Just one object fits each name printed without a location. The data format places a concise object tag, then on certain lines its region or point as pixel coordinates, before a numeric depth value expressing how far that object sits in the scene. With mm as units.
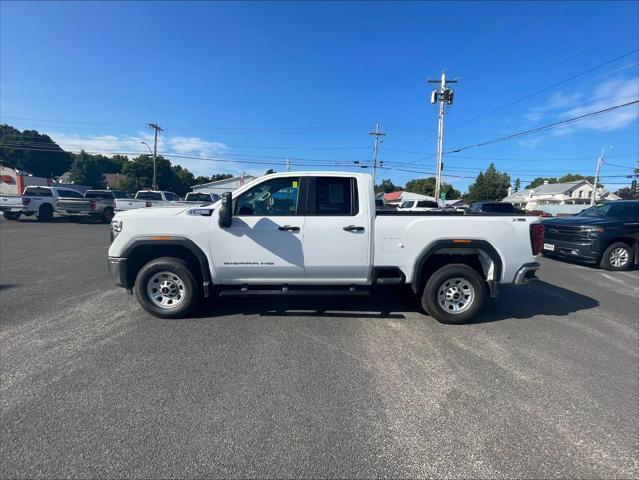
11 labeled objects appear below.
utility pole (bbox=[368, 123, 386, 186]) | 45400
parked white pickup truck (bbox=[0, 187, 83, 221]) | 16625
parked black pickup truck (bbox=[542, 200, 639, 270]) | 8102
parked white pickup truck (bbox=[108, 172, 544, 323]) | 4145
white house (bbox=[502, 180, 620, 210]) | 64688
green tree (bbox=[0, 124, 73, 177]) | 57656
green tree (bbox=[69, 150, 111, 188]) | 64438
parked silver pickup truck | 17359
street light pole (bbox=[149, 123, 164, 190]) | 45944
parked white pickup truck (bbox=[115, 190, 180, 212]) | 16953
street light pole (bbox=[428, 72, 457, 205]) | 26766
